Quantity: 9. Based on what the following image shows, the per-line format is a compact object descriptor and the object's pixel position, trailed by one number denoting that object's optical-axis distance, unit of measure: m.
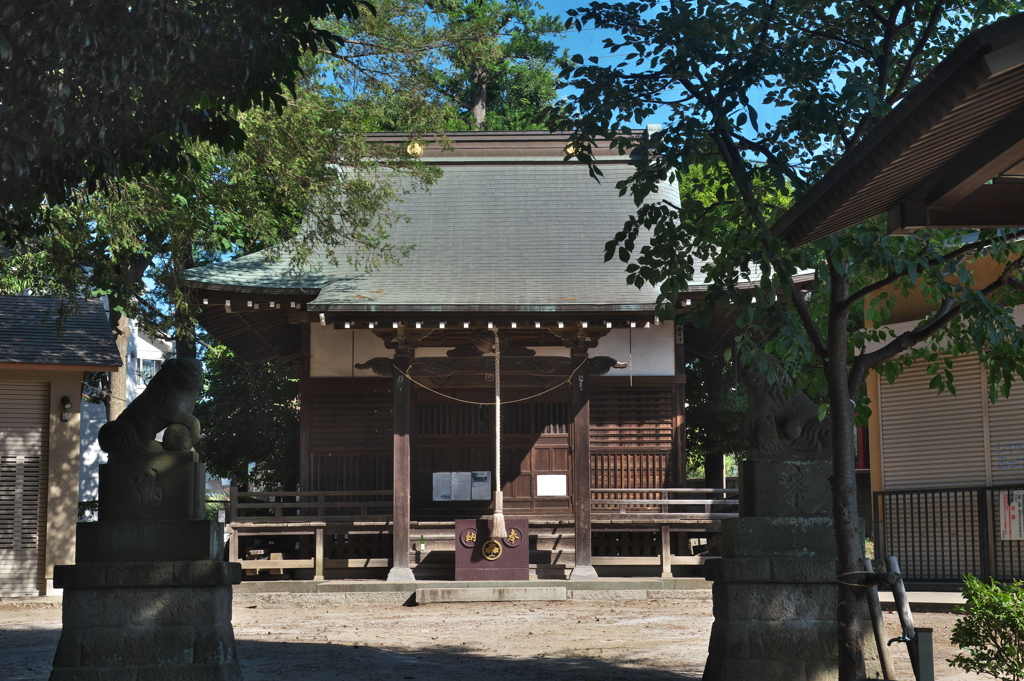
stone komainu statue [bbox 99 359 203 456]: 7.72
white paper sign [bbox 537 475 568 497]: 17.33
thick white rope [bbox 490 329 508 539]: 14.91
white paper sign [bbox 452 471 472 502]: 17.44
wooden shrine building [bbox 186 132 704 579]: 15.88
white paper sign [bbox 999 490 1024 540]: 13.96
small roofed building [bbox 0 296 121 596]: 15.98
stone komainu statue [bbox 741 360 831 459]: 7.46
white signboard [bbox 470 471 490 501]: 17.39
